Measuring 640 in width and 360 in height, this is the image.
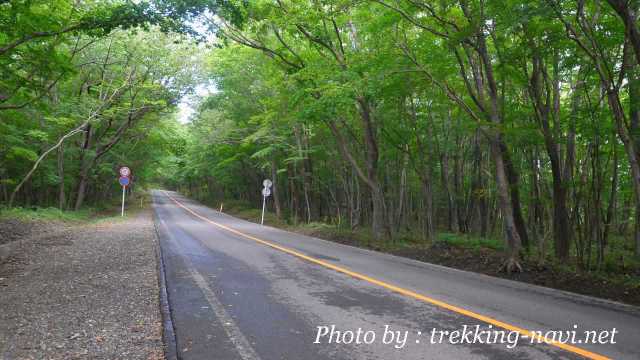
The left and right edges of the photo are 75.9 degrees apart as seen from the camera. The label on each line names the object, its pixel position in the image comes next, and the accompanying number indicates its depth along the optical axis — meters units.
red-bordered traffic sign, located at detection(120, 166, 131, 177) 22.26
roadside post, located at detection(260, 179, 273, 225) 24.81
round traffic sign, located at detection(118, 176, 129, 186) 22.09
